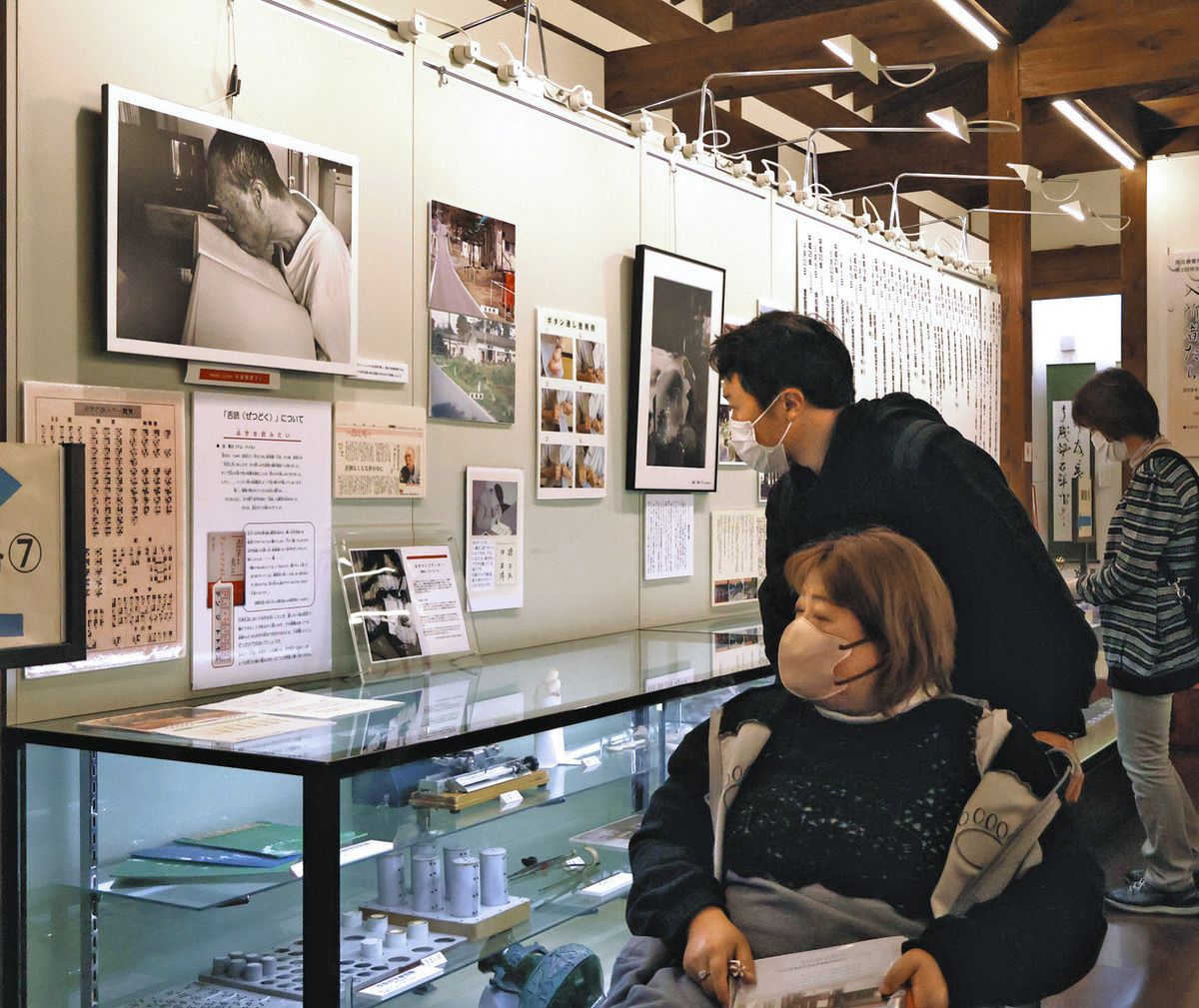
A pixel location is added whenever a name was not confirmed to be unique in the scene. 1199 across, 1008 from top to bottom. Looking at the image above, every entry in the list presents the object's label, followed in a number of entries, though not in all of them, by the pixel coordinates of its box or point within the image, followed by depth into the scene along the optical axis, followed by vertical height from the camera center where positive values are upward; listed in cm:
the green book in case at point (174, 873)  200 -59
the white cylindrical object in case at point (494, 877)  225 -64
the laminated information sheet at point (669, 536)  383 -9
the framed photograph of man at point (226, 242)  225 +50
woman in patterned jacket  383 -32
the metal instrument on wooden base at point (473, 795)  208 -49
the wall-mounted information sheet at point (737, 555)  419 -16
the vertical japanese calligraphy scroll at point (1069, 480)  877 +20
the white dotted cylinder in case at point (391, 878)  196 -57
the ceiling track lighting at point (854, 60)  391 +138
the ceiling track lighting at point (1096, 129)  619 +186
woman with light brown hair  160 -41
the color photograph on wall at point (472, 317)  299 +45
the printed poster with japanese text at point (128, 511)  219 -1
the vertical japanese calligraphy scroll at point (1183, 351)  653 +81
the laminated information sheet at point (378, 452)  272 +12
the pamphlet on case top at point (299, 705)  220 -35
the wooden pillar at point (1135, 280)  671 +119
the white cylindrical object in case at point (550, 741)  228 -42
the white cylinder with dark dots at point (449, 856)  219 -59
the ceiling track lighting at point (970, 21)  506 +198
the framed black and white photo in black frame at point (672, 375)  371 +39
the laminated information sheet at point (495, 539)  310 -8
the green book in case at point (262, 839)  178 -49
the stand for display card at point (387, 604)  272 -21
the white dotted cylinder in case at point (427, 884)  211 -62
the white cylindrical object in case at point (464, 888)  220 -65
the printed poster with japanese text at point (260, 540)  242 -7
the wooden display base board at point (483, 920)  213 -70
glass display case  181 -56
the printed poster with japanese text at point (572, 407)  336 +27
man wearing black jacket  189 -1
